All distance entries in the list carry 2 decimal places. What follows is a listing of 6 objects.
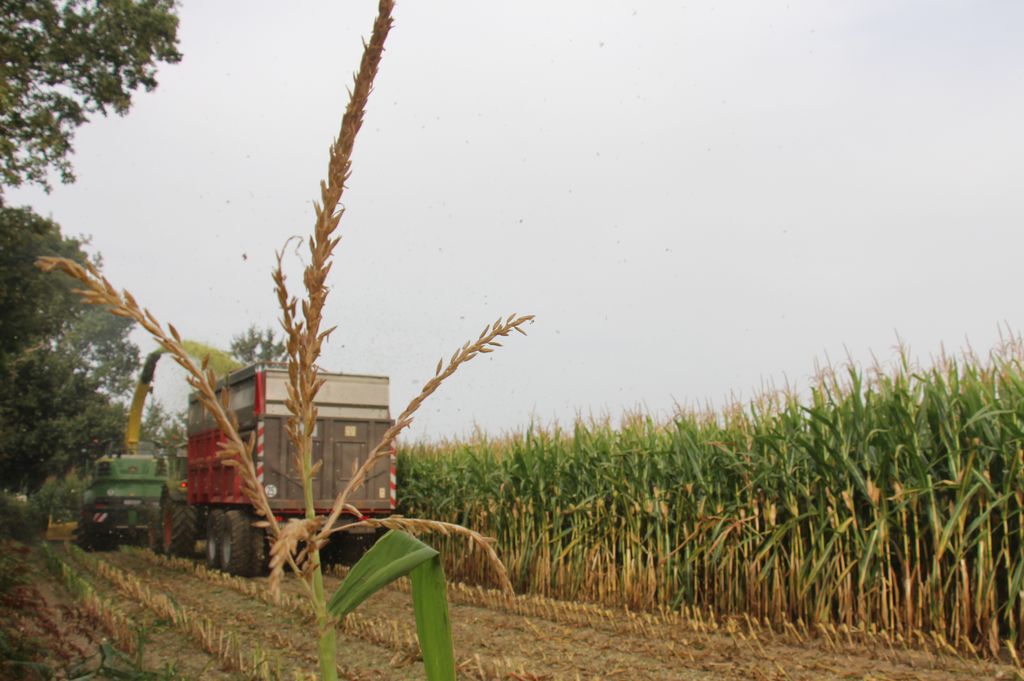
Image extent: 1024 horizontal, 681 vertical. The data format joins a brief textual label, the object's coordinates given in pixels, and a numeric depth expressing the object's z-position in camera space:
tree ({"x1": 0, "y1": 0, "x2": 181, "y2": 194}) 15.42
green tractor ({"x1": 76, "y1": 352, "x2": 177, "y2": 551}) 20.45
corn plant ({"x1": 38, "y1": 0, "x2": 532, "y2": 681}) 1.16
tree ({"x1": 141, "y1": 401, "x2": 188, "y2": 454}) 54.69
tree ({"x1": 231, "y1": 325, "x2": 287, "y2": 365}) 51.94
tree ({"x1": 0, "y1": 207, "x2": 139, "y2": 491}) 20.06
